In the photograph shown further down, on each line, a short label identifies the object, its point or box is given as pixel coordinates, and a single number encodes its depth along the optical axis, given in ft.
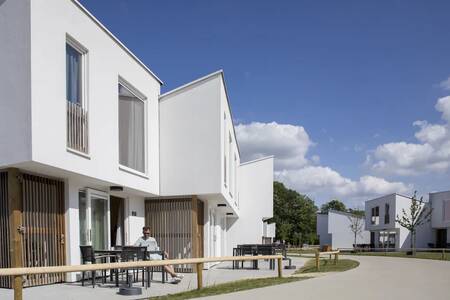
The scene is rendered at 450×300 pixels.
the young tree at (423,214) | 137.52
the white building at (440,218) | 148.36
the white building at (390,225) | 156.66
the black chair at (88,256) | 33.96
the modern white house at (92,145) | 29.60
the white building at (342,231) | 206.28
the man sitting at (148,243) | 38.75
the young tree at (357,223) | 194.92
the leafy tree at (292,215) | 223.30
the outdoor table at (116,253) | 36.12
